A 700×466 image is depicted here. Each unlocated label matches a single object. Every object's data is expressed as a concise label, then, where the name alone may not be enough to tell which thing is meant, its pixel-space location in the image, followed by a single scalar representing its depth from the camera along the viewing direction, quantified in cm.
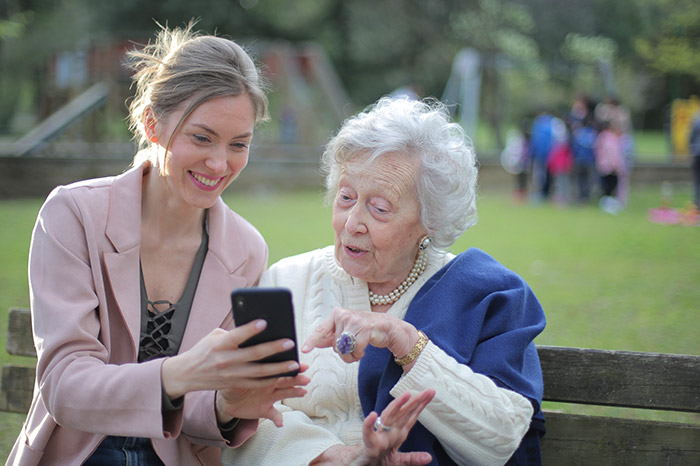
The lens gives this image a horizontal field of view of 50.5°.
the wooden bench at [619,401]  282
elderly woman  248
